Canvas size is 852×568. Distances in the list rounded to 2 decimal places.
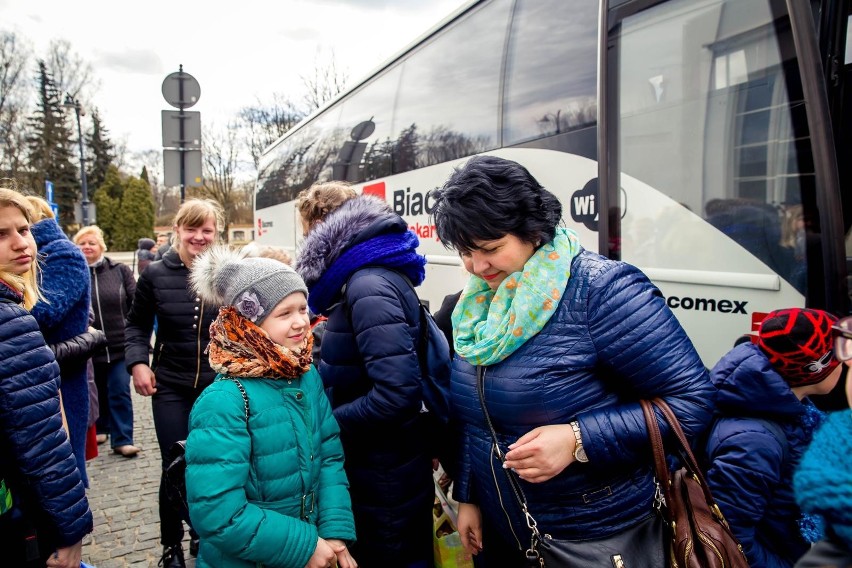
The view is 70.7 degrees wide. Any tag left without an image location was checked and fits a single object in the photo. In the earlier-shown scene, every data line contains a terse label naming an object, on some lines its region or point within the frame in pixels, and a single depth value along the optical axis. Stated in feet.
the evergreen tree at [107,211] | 148.36
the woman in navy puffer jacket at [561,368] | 5.38
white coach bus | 9.28
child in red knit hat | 6.52
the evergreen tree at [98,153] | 159.31
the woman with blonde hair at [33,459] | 6.40
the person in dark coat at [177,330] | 11.16
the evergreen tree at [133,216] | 150.00
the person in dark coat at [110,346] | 18.34
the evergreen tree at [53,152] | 87.66
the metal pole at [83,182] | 67.73
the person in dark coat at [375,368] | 7.21
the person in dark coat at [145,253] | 36.26
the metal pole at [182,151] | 25.54
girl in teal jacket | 6.09
